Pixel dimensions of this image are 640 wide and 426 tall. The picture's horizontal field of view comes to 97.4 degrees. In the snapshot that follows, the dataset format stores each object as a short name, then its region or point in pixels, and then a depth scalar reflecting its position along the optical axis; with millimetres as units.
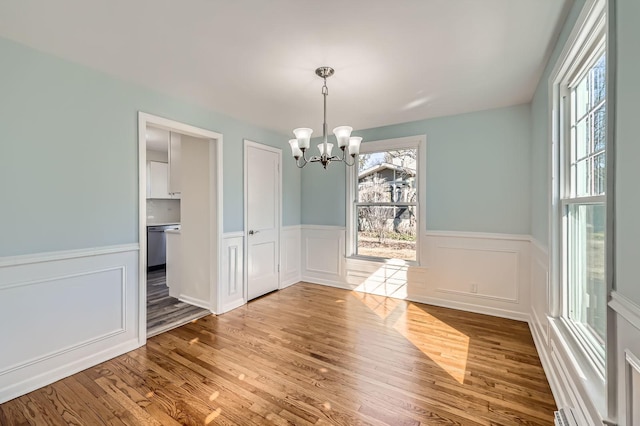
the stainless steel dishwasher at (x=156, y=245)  5570
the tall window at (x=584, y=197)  1503
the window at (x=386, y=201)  3996
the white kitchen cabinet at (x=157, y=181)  5859
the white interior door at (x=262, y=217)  3963
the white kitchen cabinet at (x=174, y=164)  4914
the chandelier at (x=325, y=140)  2427
